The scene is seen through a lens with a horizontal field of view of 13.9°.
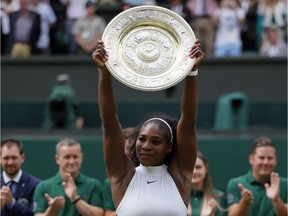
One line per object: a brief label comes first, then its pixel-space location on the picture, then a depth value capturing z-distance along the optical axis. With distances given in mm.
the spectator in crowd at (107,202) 10047
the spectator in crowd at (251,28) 15692
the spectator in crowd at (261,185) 10008
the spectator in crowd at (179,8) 15188
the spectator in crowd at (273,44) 15109
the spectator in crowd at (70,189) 9938
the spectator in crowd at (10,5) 15516
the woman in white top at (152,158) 6879
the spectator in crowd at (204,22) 15344
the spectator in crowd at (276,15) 15234
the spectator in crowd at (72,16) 15430
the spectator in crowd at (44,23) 15430
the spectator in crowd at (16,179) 10102
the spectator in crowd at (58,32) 15617
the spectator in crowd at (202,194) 9945
